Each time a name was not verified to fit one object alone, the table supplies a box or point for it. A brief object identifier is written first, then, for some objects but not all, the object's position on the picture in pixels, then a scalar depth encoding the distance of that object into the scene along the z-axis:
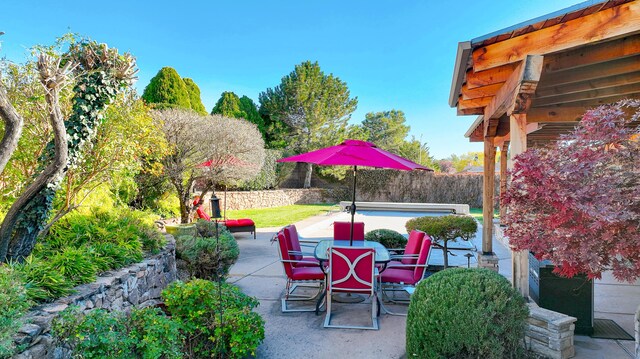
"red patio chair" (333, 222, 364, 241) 5.61
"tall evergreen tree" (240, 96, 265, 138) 23.60
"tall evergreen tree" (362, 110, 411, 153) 33.25
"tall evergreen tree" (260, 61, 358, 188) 23.75
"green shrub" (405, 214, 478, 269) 5.66
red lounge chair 9.04
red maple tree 1.89
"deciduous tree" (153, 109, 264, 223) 10.29
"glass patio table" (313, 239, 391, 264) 4.10
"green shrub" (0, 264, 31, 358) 1.92
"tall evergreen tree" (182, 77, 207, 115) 18.31
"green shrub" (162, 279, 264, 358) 2.77
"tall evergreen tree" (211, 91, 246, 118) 22.22
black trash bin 3.41
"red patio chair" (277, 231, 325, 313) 4.16
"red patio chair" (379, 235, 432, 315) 4.02
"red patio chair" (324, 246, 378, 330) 3.71
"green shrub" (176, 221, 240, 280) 4.91
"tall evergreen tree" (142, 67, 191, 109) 16.42
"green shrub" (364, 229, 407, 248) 6.24
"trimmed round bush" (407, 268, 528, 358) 2.53
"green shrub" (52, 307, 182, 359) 2.09
